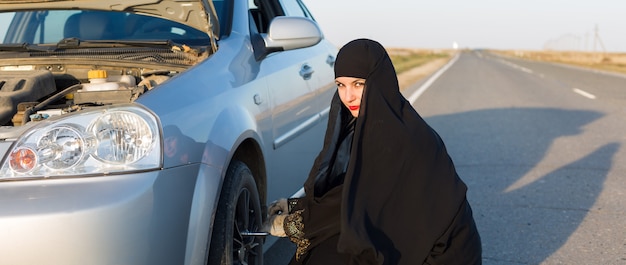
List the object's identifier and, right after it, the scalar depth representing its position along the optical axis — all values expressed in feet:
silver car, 7.70
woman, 9.05
